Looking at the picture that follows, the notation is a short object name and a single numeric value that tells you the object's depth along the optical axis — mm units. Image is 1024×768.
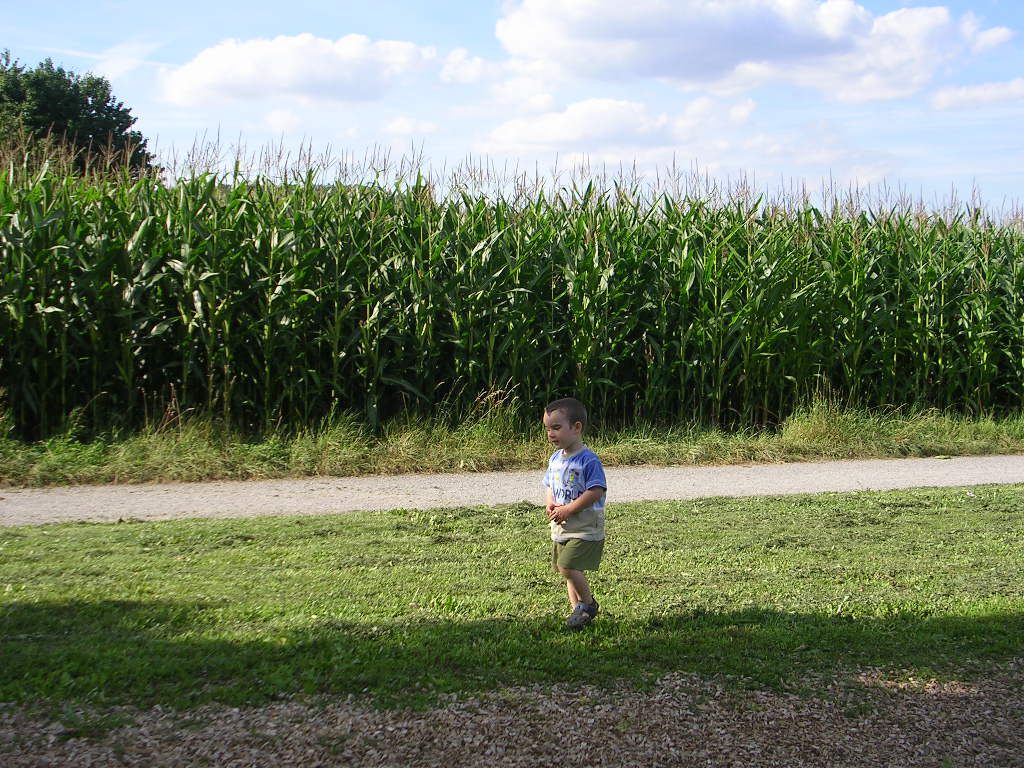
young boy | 5156
